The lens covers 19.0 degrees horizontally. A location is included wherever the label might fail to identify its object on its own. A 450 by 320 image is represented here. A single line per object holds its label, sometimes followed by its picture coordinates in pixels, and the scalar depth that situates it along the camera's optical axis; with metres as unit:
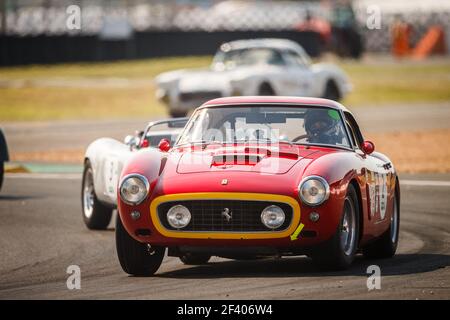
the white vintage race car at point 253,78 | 26.30
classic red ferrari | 9.08
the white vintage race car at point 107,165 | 12.44
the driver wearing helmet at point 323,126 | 10.23
